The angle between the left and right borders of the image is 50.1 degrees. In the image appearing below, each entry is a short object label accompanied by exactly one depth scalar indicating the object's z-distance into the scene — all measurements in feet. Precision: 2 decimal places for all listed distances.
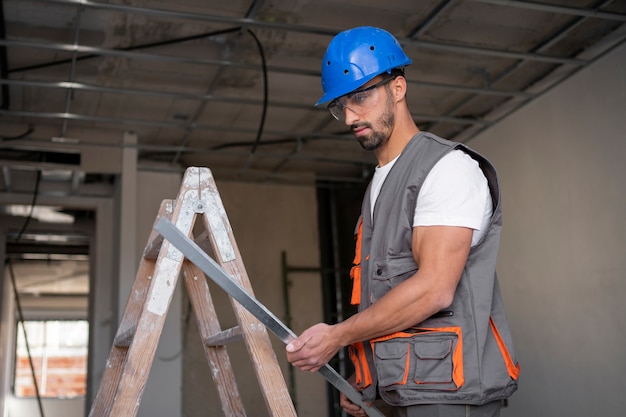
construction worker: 4.82
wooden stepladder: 5.26
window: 48.73
